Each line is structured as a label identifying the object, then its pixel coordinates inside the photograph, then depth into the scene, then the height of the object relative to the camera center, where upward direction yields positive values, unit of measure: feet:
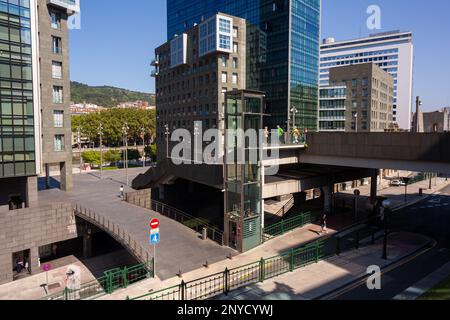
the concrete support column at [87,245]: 100.94 -32.07
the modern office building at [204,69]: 201.67 +48.91
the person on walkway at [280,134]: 84.43 +1.88
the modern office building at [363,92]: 271.28 +41.30
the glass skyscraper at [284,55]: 220.64 +59.89
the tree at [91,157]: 226.38 -10.33
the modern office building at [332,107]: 283.59 +29.90
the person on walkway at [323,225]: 80.49 -21.02
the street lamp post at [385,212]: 58.47 -13.07
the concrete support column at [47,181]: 136.46 -16.35
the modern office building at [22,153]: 88.99 -2.91
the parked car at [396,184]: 177.78 -23.64
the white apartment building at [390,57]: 472.44 +135.21
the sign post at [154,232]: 51.65 -14.43
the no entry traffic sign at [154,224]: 51.32 -12.92
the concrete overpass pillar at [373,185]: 112.92 -15.71
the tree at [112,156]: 239.75 -10.19
